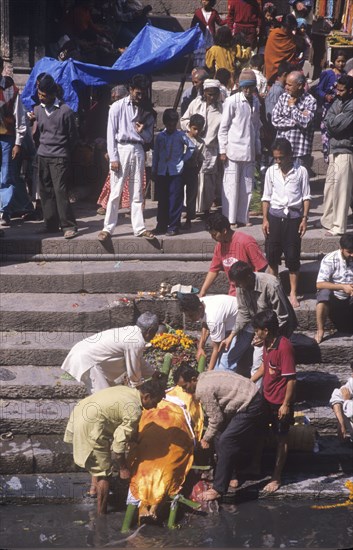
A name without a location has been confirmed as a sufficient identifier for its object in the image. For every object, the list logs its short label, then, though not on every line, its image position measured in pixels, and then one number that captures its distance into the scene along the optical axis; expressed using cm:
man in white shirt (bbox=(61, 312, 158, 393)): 1066
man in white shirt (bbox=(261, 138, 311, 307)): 1220
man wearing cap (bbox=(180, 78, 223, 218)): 1392
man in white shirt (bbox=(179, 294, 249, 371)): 1093
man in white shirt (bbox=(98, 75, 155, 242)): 1312
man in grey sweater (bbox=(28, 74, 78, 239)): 1309
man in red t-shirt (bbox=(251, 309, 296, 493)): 1035
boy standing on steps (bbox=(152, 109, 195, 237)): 1336
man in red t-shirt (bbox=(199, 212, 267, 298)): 1132
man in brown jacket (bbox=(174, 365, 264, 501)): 1024
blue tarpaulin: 1452
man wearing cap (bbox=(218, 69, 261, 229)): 1368
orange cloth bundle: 1009
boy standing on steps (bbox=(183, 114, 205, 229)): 1364
